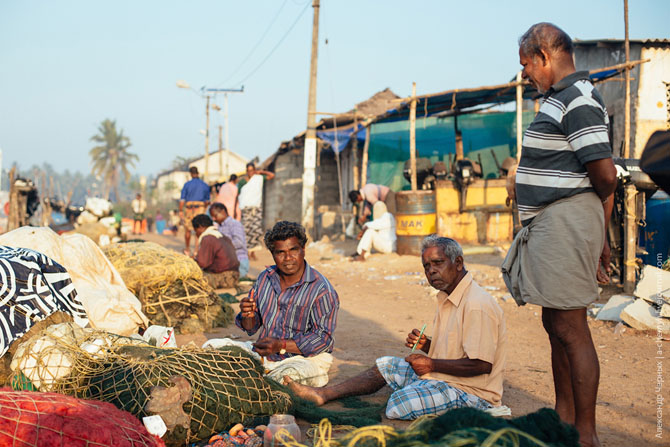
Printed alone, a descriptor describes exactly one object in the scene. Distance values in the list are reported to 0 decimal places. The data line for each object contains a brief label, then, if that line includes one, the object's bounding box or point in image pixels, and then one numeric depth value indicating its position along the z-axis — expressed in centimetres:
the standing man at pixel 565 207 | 266
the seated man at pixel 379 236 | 1196
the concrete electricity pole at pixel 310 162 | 1684
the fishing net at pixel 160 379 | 296
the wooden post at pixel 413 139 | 1168
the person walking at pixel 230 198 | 1366
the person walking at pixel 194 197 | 1306
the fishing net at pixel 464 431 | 186
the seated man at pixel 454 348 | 327
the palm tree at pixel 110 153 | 7006
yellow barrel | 1138
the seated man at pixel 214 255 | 806
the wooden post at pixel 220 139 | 3975
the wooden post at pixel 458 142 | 1342
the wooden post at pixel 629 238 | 689
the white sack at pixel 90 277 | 491
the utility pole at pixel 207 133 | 3630
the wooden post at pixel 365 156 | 1424
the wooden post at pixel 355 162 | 1577
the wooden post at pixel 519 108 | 1102
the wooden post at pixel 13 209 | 1550
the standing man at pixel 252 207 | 1451
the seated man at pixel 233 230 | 980
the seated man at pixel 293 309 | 395
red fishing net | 234
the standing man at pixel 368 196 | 1275
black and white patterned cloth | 364
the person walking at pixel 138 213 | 2764
